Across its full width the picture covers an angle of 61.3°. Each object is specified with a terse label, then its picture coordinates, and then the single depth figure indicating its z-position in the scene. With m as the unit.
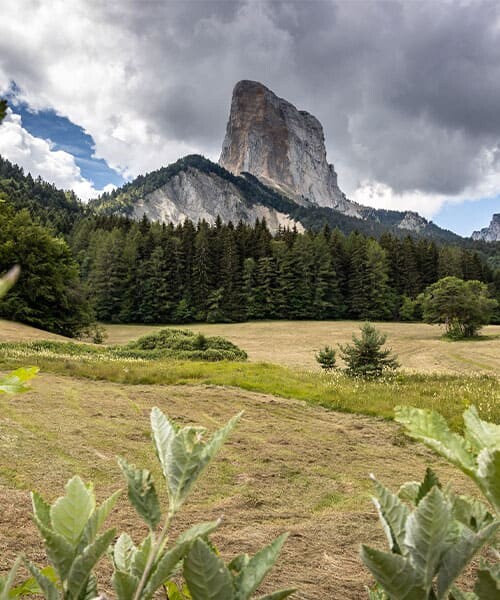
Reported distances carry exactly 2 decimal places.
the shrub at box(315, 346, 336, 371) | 16.88
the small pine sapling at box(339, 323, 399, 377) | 13.42
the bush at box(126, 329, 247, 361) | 19.69
